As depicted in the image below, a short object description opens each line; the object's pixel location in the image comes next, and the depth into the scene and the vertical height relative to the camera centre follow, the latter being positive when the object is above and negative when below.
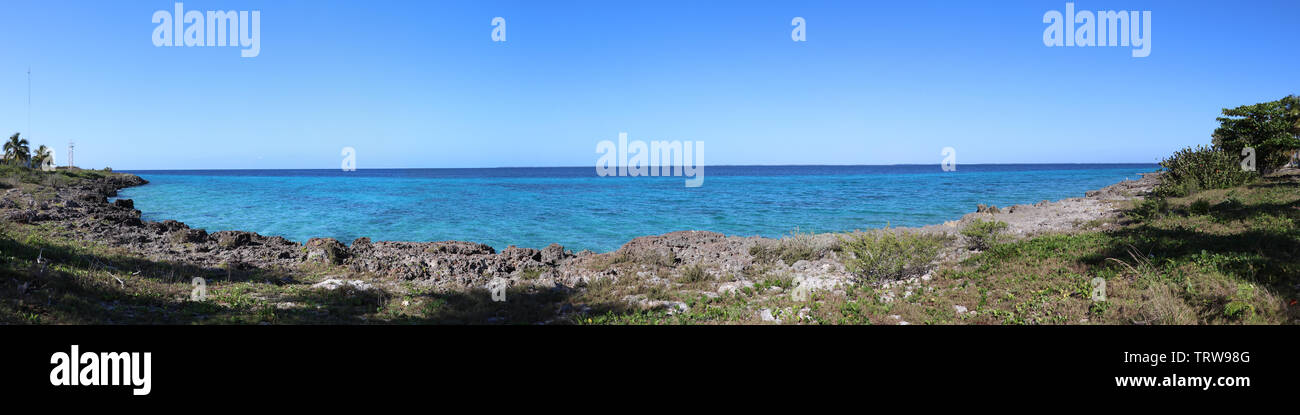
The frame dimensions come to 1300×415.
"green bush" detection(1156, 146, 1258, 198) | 21.81 +0.85
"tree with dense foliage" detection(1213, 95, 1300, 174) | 27.52 +3.24
